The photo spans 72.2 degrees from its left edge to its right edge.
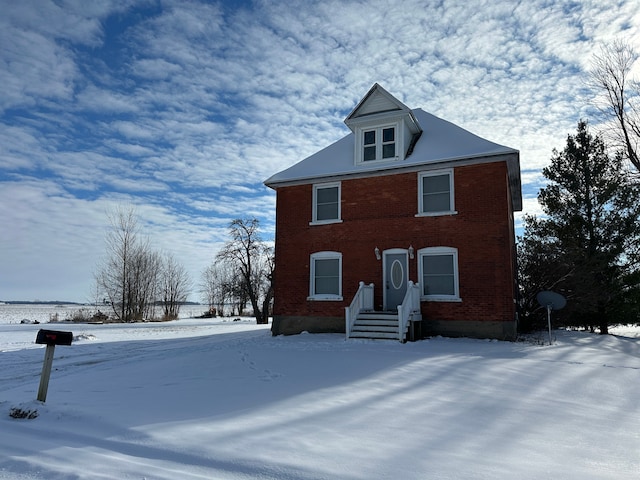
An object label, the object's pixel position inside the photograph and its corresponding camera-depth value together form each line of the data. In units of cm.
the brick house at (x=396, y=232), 1452
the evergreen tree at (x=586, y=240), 1959
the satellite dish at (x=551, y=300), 1424
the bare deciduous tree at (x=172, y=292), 4956
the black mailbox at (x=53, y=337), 598
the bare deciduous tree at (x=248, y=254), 3450
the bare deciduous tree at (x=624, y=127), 2183
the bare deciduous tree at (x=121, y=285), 3838
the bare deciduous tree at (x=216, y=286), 6725
